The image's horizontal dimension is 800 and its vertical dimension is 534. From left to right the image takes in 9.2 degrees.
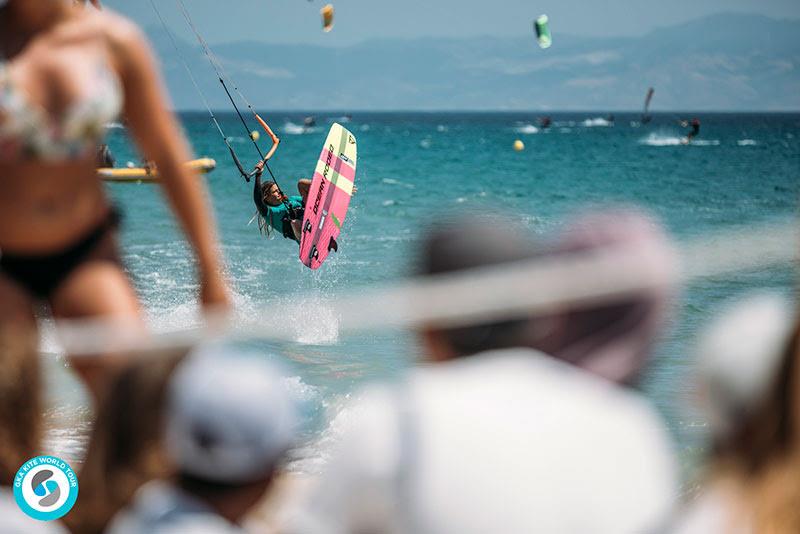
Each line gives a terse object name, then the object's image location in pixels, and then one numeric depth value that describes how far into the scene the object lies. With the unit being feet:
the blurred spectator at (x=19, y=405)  24.97
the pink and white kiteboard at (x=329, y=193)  106.75
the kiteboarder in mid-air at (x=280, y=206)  100.08
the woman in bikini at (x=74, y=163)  24.97
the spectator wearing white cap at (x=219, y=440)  23.81
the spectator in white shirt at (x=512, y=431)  23.34
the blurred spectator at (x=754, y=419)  23.40
